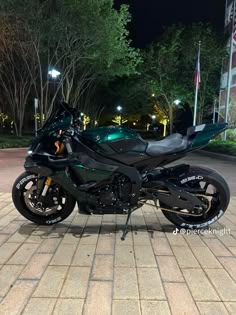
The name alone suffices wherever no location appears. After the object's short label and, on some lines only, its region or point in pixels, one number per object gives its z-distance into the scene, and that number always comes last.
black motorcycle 2.99
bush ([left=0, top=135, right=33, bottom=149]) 15.32
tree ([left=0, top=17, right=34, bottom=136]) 14.32
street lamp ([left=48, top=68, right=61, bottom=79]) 15.53
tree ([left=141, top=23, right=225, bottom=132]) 20.57
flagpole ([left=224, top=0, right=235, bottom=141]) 15.17
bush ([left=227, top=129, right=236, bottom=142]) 16.30
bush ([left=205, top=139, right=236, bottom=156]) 12.61
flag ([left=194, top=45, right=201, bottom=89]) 15.18
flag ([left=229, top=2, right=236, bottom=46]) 13.91
